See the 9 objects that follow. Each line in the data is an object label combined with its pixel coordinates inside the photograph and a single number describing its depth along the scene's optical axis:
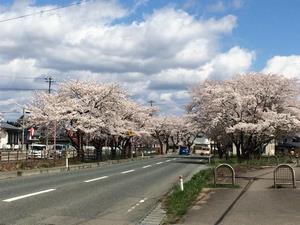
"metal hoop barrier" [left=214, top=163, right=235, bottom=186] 15.66
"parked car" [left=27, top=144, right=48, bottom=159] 41.41
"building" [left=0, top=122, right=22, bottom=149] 73.75
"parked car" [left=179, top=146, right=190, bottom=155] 95.35
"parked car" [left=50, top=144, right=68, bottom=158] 44.12
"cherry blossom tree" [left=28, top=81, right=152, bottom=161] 42.94
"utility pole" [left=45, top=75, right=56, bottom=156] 65.94
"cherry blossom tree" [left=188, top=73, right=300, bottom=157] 38.97
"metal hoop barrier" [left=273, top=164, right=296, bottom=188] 15.20
